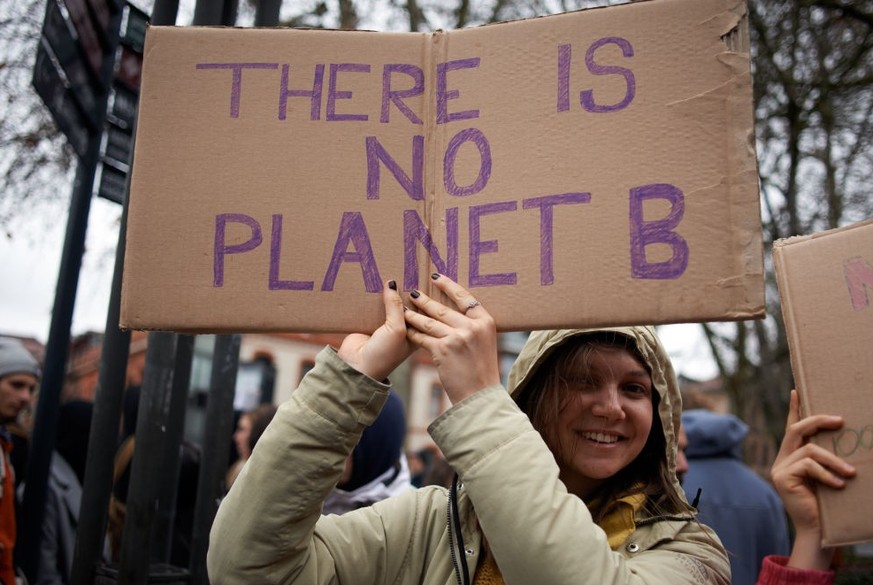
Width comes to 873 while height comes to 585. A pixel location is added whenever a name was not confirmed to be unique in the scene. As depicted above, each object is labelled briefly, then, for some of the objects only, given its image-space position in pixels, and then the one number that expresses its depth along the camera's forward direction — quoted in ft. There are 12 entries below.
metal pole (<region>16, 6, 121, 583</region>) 9.74
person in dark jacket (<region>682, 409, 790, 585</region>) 10.37
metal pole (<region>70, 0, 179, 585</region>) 7.98
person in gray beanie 9.70
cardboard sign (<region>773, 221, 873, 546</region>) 4.13
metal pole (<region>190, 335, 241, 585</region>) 9.05
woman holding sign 4.10
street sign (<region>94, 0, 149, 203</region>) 10.43
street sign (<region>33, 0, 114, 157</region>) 8.32
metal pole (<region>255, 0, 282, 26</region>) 8.70
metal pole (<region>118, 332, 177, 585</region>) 7.67
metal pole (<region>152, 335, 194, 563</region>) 8.63
